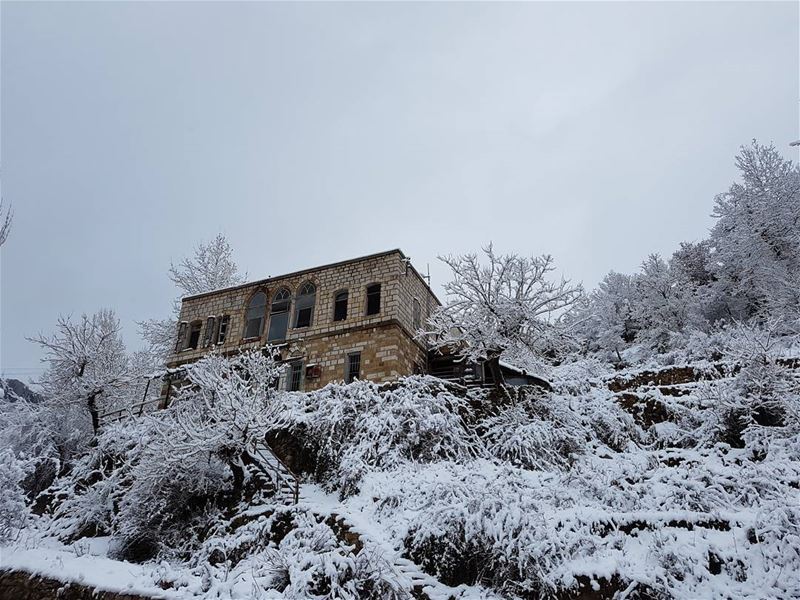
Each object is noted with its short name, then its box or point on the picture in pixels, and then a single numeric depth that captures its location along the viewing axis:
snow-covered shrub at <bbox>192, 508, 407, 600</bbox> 7.48
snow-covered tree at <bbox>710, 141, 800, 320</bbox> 19.66
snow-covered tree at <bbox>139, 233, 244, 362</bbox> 30.42
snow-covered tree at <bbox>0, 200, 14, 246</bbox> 11.59
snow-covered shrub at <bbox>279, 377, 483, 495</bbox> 12.14
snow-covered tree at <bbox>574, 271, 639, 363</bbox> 28.16
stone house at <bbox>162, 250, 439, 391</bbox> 19.09
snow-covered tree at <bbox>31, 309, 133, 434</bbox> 16.44
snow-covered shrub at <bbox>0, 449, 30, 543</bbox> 10.30
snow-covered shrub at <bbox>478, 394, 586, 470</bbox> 11.62
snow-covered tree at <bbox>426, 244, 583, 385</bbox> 15.54
